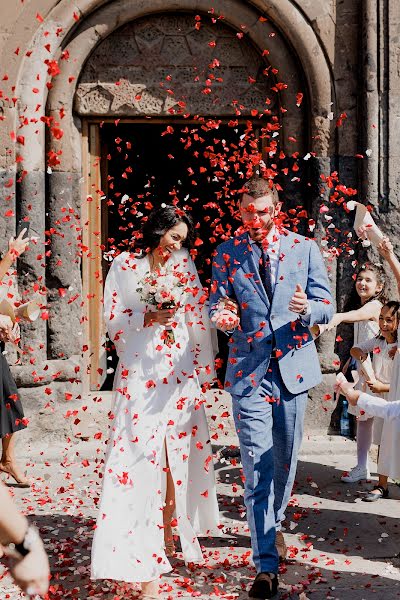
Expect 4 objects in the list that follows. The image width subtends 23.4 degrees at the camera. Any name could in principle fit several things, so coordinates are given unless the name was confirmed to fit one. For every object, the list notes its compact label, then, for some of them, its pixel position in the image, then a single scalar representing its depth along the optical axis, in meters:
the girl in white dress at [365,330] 7.07
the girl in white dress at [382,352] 6.33
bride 4.86
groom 4.91
